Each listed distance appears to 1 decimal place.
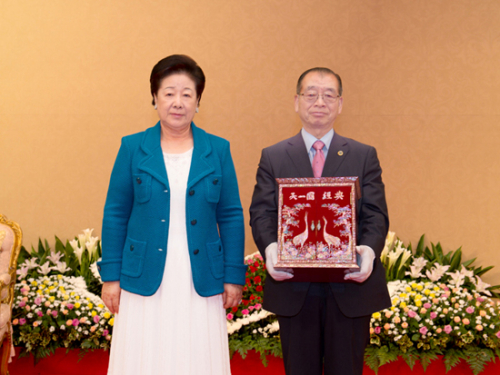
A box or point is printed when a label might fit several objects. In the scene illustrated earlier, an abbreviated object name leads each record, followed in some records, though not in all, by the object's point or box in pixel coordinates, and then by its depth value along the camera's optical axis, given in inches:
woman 75.9
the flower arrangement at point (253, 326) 126.8
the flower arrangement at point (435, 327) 124.1
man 77.4
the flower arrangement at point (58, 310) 131.1
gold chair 123.7
